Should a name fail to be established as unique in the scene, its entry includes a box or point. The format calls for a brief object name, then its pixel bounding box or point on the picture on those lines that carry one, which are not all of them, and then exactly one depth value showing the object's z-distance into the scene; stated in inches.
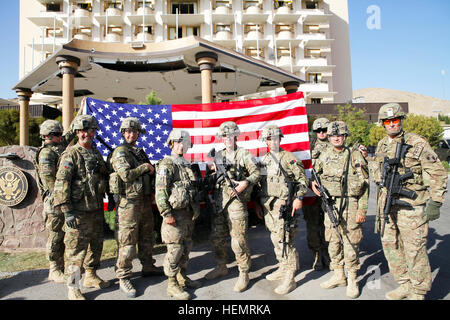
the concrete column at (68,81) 284.4
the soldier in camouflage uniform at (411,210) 116.9
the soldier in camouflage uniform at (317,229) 161.3
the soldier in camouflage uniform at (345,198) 132.7
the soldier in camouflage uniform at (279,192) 136.2
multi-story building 1229.1
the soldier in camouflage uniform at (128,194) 134.6
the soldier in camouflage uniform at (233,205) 138.6
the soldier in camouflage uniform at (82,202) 130.3
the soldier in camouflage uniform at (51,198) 149.0
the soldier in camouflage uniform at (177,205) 128.0
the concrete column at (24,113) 398.6
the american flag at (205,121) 199.5
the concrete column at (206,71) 266.4
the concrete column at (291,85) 354.6
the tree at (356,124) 895.1
